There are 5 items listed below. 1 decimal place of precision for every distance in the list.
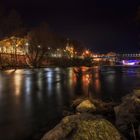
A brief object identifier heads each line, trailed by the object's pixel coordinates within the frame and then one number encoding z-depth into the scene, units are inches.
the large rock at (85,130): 154.1
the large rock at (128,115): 211.2
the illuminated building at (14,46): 2100.1
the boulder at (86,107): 304.5
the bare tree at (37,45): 2272.4
